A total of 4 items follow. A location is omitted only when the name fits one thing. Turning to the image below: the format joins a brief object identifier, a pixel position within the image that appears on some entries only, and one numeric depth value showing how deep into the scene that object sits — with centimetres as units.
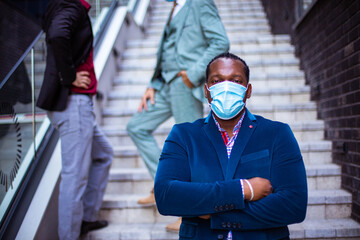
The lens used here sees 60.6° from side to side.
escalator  203
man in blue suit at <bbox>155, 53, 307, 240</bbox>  113
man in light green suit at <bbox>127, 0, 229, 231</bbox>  215
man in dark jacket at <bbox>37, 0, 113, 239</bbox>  200
